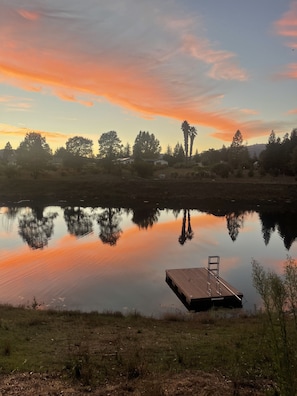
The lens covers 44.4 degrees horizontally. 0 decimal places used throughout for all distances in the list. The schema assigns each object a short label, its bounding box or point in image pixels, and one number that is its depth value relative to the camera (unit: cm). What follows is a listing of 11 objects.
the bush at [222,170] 9709
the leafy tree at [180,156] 14165
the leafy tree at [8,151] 17649
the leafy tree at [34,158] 9509
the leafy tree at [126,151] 19015
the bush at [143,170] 10000
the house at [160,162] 13177
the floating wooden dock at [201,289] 2081
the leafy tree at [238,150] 12143
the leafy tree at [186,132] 16388
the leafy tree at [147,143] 17575
